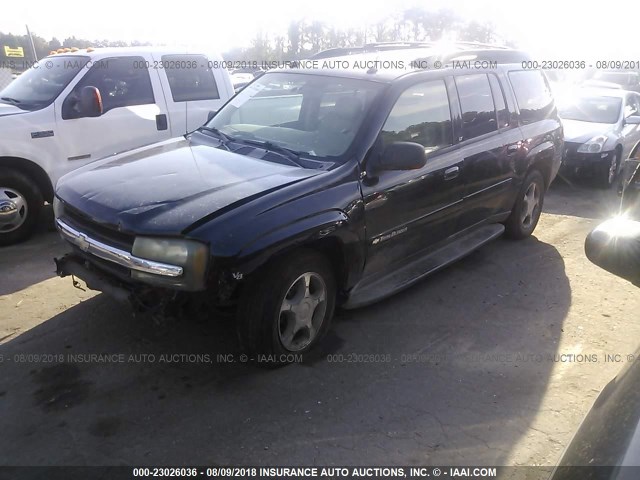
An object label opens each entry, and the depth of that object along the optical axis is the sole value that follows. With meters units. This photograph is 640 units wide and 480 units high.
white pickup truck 5.52
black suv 2.99
